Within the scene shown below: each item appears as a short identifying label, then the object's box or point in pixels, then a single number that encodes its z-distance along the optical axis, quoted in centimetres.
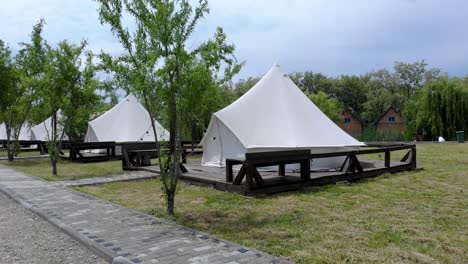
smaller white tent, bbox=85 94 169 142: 2134
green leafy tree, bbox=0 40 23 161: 1858
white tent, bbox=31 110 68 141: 3307
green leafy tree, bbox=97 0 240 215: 614
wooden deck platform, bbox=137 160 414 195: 851
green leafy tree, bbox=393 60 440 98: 5900
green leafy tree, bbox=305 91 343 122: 4050
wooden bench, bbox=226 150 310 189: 813
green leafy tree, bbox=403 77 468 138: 3092
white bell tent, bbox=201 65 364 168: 1108
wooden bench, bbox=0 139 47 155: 2418
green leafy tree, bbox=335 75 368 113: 6338
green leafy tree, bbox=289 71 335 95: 6250
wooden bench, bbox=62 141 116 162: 1784
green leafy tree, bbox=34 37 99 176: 1327
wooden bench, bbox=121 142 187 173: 1324
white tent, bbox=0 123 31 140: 3556
